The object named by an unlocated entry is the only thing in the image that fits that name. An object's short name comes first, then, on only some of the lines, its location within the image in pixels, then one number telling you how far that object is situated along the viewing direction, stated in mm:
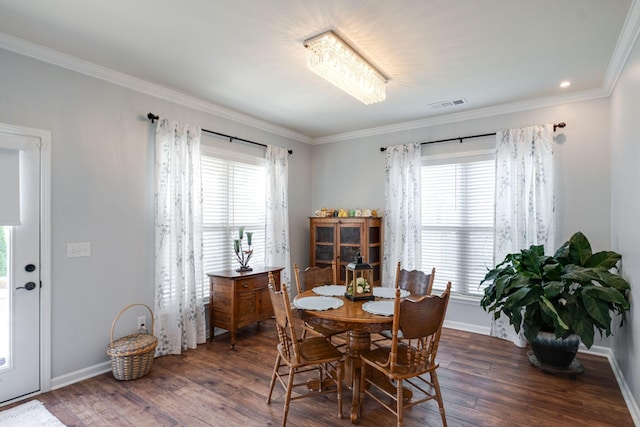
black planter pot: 3037
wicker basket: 2924
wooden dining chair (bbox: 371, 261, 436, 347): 3133
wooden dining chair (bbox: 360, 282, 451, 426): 2123
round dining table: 2275
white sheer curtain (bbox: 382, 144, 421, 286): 4609
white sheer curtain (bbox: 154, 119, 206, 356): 3529
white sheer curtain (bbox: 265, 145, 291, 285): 4852
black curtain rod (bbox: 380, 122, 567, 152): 3708
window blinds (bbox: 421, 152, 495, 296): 4250
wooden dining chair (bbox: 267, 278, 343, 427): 2303
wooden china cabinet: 4727
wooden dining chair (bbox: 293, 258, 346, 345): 3447
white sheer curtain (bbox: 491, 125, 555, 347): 3777
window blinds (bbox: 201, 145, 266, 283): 4152
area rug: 2332
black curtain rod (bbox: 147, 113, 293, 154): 3461
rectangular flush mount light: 2590
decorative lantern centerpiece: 2777
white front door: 2600
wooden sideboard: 3762
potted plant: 2666
